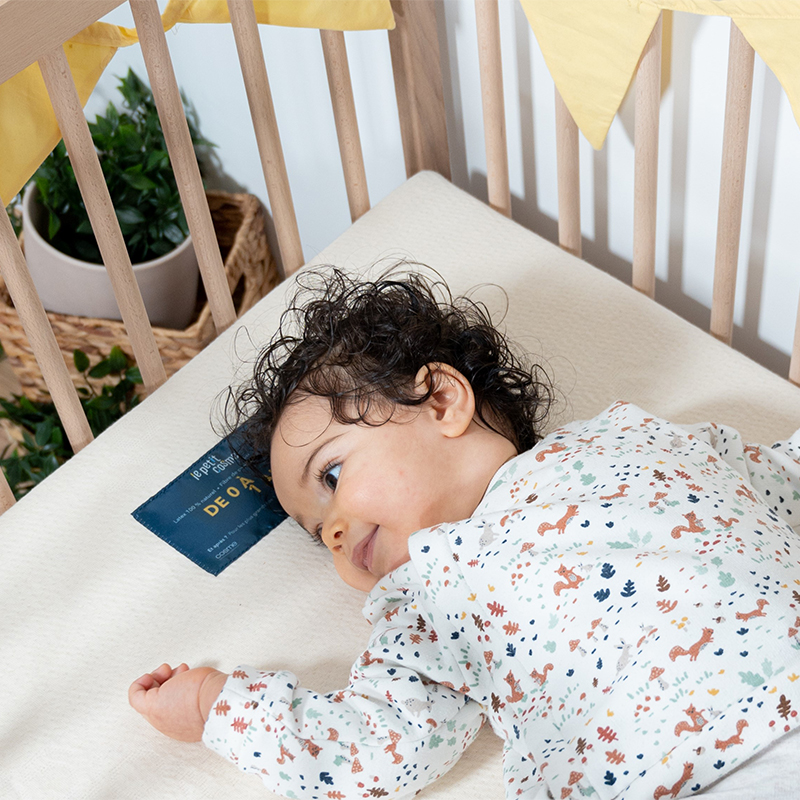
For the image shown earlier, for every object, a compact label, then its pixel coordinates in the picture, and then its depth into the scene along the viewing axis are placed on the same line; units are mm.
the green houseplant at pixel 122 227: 1576
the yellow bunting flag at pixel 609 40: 829
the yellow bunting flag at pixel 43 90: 964
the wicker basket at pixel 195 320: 1577
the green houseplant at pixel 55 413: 1480
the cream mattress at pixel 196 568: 856
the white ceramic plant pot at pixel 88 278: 1554
